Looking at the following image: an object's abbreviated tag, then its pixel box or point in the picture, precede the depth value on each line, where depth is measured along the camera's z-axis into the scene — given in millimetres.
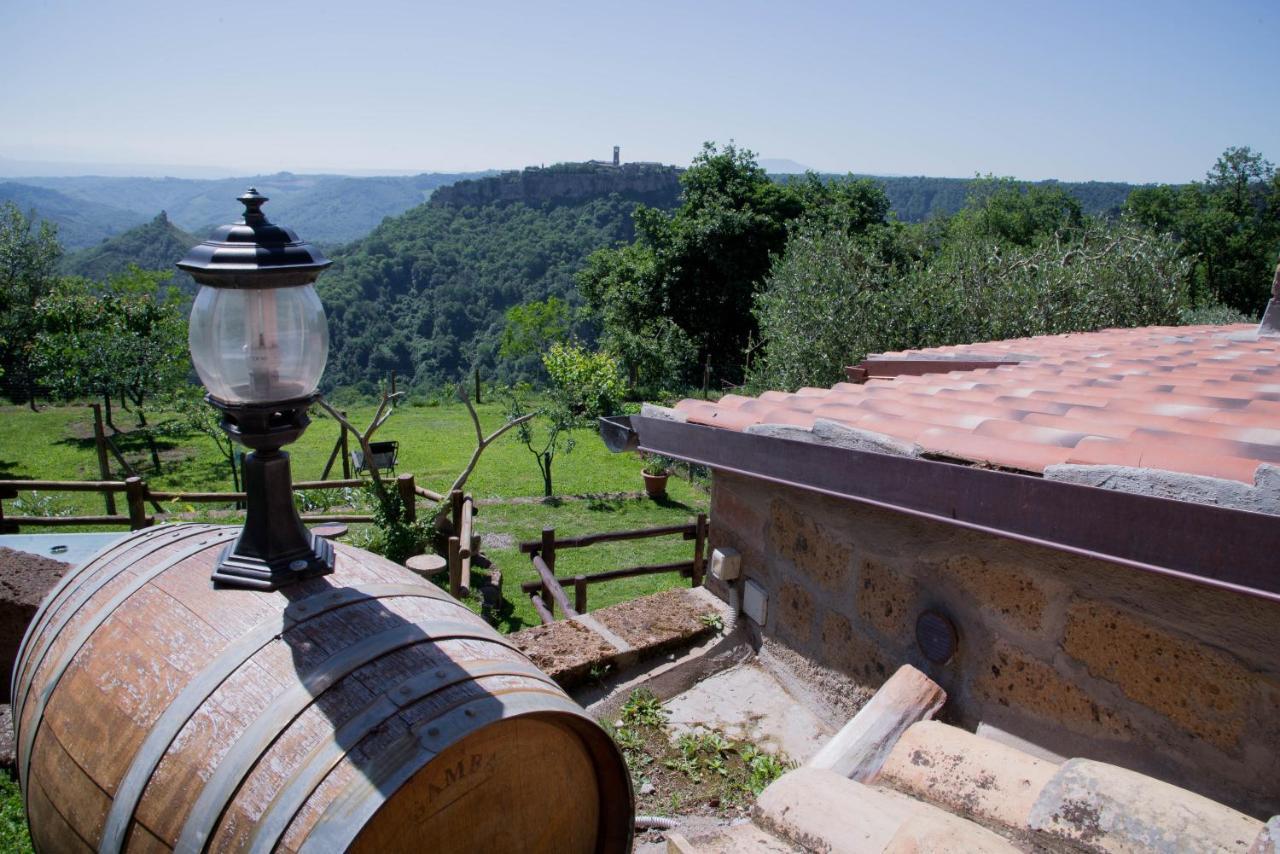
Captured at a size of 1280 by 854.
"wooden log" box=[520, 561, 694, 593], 6840
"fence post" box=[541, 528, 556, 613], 7293
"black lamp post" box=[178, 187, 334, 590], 1736
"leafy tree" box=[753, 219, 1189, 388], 11234
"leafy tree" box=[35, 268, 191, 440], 14906
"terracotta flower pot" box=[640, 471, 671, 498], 13827
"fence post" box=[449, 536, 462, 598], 7663
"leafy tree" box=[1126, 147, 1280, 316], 32469
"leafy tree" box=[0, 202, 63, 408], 21439
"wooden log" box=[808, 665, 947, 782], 2133
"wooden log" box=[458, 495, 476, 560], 7996
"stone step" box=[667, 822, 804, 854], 1690
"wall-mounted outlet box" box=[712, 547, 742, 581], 3434
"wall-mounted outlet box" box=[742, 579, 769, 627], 3336
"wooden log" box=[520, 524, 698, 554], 7176
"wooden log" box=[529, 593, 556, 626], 6500
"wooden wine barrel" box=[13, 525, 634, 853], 1512
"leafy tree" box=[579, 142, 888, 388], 25484
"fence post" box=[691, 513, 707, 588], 7660
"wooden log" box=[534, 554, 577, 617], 6167
